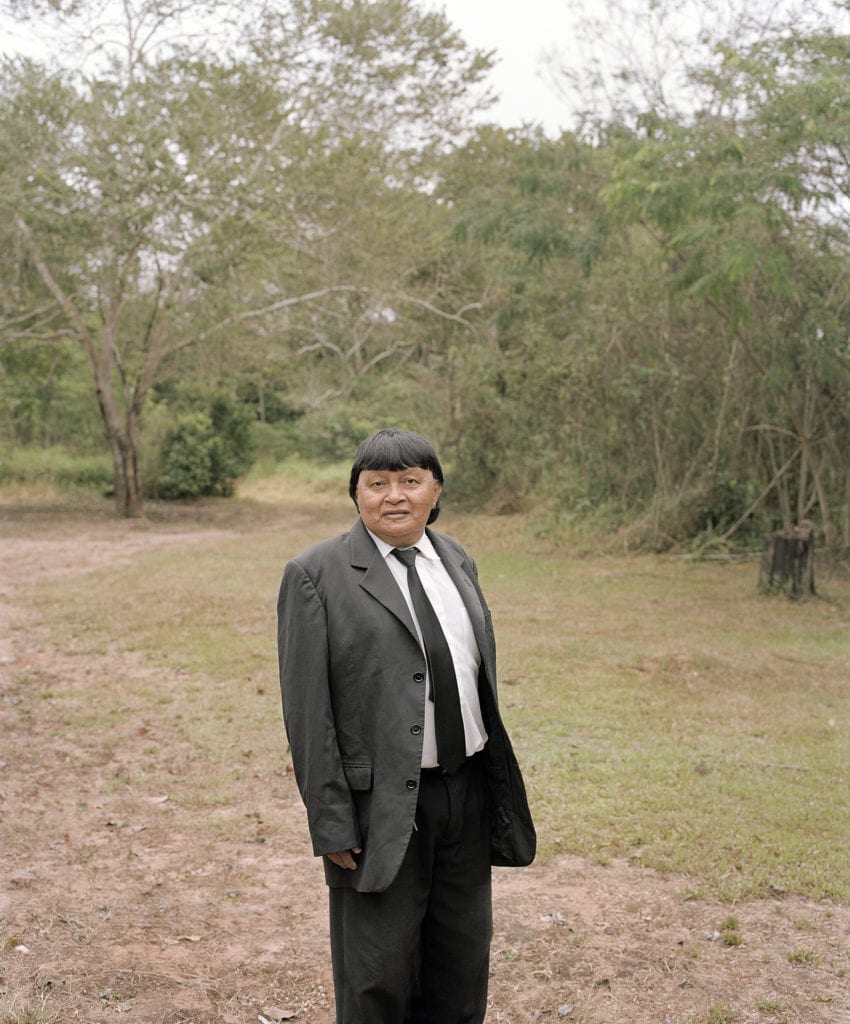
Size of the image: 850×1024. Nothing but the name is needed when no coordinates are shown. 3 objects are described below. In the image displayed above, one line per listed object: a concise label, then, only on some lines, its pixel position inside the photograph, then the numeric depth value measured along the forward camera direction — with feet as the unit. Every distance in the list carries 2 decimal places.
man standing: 8.07
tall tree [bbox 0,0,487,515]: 56.90
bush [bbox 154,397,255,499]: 80.23
